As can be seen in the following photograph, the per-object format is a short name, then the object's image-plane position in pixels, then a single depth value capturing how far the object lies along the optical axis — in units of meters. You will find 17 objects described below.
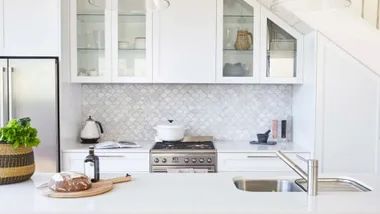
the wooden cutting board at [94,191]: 1.65
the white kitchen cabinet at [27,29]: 3.10
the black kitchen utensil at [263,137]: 3.56
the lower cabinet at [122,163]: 3.20
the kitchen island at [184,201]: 1.50
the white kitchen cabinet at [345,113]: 3.04
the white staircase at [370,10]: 3.10
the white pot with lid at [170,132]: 3.47
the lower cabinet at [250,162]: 3.22
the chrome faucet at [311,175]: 1.68
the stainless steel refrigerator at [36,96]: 3.02
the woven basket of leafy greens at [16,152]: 1.81
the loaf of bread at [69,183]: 1.70
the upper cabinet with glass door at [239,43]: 3.46
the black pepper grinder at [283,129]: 3.67
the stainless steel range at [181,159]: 3.18
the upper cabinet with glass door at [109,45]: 3.43
